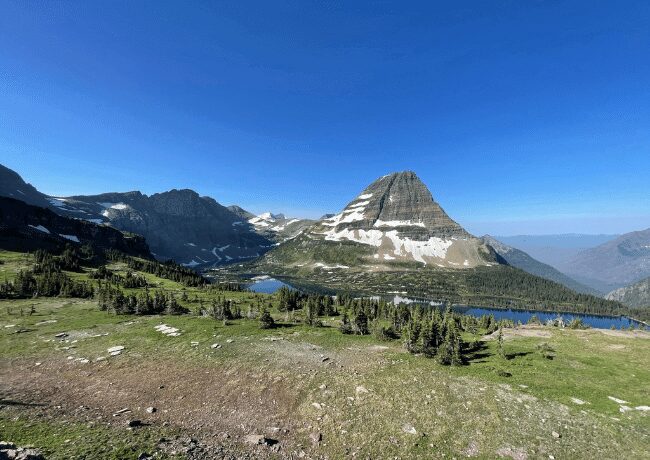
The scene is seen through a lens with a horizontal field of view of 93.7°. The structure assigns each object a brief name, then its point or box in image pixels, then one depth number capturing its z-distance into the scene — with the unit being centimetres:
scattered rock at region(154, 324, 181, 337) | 3844
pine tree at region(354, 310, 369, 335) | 4247
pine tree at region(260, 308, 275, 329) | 4378
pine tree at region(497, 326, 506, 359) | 3105
